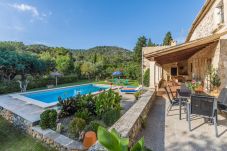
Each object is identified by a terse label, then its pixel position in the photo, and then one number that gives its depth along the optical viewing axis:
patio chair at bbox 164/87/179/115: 4.95
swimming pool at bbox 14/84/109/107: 10.82
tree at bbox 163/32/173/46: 30.78
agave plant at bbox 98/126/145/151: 1.38
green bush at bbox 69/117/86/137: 3.99
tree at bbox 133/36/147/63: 27.25
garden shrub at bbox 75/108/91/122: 4.65
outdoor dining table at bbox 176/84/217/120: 4.70
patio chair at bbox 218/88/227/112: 3.85
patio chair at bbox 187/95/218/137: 3.31
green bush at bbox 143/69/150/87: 14.58
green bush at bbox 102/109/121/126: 4.53
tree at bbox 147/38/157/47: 31.37
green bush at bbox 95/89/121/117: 5.02
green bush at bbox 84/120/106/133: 3.82
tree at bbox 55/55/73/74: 21.85
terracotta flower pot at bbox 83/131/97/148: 3.20
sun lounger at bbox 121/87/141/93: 11.22
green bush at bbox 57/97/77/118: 5.66
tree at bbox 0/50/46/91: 11.89
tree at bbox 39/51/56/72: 17.35
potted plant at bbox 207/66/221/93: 5.47
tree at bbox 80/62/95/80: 22.60
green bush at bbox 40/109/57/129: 4.56
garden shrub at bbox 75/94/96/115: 5.42
